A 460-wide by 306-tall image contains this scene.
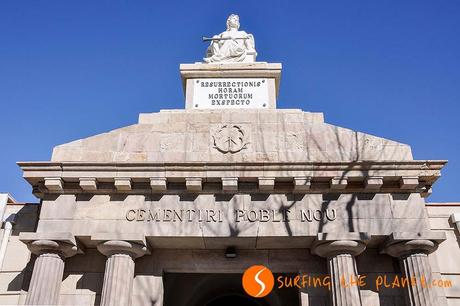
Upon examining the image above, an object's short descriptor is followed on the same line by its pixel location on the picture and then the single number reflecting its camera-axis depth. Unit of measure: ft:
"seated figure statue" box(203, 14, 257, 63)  50.03
